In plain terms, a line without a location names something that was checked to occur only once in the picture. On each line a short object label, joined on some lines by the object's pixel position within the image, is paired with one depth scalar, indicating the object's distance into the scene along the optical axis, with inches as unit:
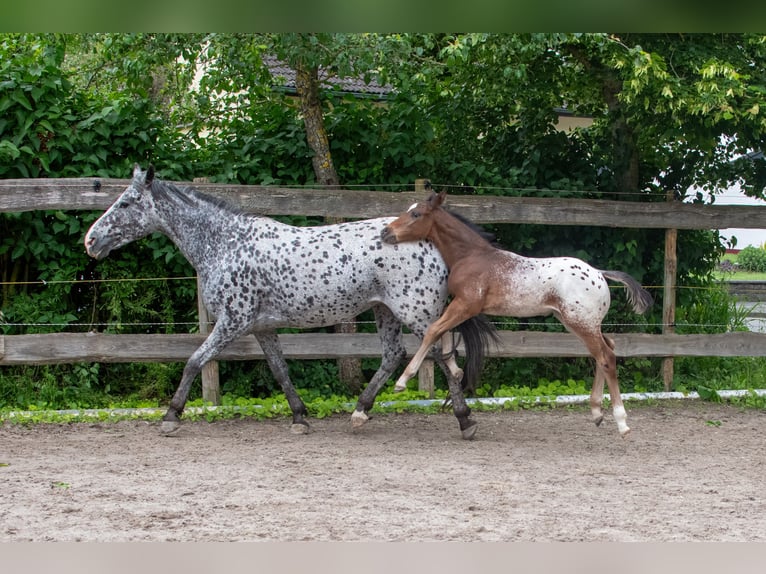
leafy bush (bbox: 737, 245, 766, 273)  1579.7
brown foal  463.8
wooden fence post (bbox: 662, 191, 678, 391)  638.5
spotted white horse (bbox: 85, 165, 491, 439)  490.6
